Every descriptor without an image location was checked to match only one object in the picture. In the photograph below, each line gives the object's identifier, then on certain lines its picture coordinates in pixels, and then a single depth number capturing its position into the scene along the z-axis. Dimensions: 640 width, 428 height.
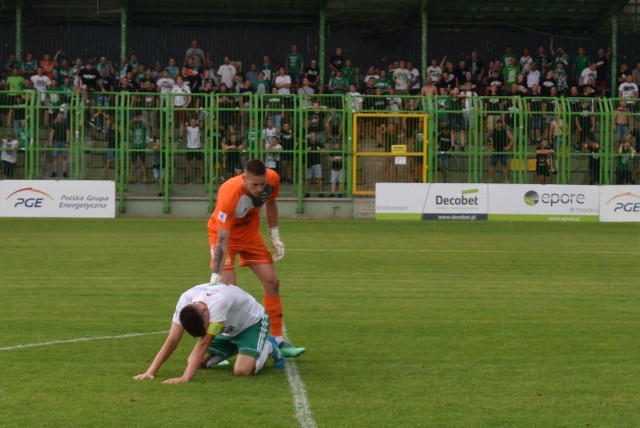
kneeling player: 9.18
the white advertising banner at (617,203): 32.03
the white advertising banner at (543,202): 32.00
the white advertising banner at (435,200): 31.72
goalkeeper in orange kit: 10.31
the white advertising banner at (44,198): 30.88
